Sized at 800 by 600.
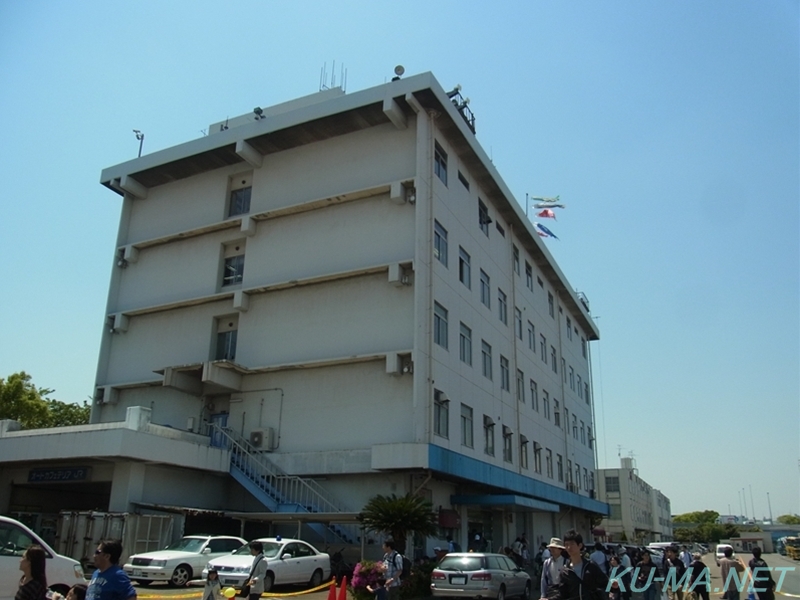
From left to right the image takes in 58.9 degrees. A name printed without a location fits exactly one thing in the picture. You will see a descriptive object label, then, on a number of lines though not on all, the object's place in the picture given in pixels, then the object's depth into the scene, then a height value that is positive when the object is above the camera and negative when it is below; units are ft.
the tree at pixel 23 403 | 130.00 +18.76
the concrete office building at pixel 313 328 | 85.97 +25.87
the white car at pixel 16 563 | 39.24 -2.90
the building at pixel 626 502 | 311.06 +11.24
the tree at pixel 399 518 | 69.41 +0.27
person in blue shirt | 23.30 -2.12
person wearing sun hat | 35.18 -2.16
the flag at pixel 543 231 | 143.54 +57.07
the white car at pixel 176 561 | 62.80 -4.14
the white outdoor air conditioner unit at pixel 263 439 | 94.02 +9.91
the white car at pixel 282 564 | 59.16 -4.04
